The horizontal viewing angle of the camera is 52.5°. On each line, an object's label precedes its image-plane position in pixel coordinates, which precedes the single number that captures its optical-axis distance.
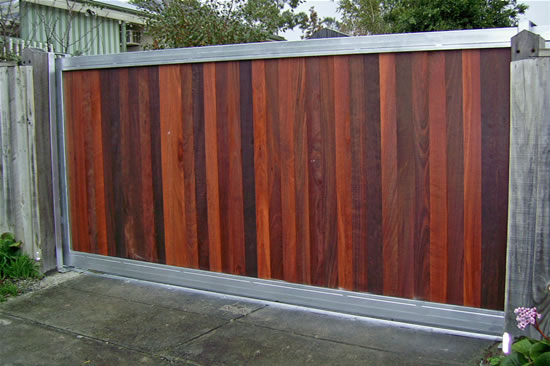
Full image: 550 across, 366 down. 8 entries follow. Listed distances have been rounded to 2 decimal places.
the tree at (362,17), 17.47
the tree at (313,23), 22.79
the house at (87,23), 9.68
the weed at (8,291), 4.46
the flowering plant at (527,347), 2.47
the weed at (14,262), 4.78
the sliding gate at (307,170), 3.32
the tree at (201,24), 7.56
